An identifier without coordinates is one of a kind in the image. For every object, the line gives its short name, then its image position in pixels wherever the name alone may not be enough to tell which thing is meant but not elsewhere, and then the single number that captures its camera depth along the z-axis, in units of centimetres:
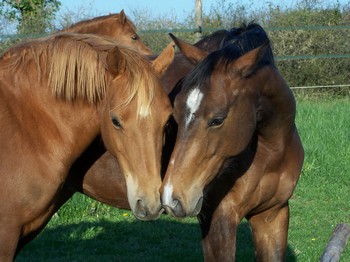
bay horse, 585
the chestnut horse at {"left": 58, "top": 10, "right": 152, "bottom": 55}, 1134
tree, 1857
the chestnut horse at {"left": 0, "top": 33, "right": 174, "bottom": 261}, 574
